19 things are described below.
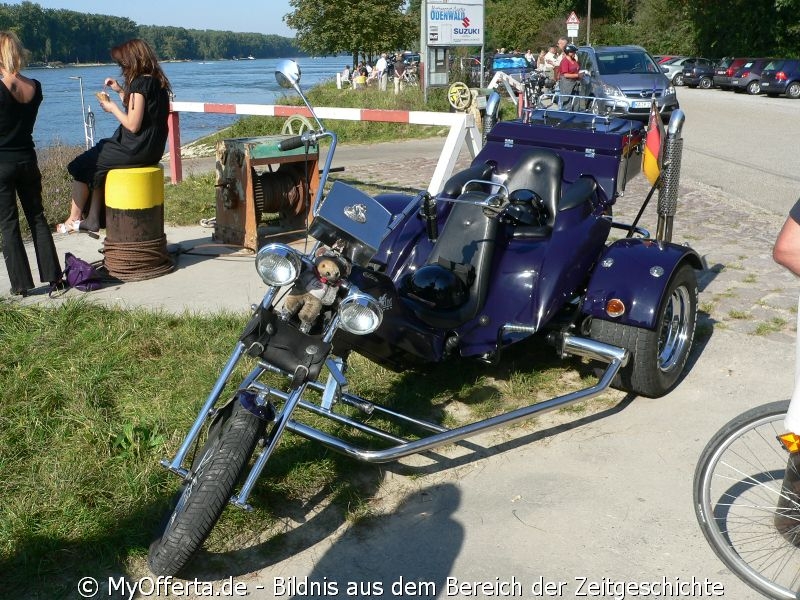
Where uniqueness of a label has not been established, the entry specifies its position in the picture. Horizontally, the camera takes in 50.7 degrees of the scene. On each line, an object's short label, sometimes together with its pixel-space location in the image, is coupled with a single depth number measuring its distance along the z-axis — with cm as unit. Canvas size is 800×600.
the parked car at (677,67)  4149
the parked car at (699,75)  3916
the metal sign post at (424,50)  2116
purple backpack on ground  644
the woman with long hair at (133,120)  691
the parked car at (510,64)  3528
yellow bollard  664
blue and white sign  2145
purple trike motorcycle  320
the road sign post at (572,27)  3713
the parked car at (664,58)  4406
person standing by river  602
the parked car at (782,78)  3133
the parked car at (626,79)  1995
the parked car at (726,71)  3569
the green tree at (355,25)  3766
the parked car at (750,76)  3373
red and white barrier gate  836
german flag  554
